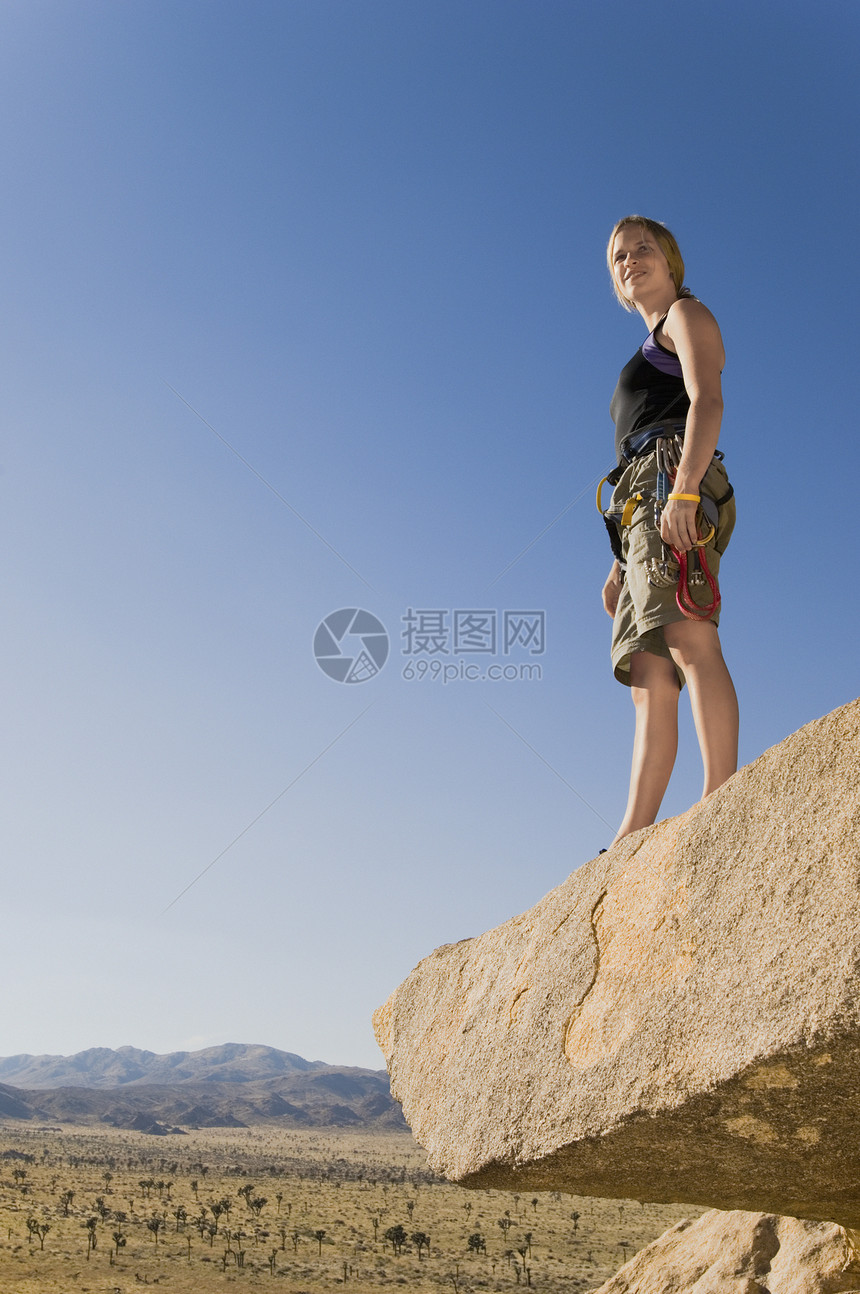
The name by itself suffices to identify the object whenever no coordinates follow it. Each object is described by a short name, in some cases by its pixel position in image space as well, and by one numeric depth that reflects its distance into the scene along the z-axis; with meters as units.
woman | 3.50
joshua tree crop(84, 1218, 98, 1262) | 36.03
